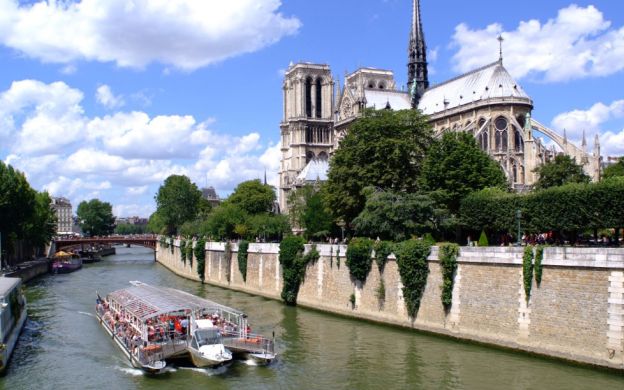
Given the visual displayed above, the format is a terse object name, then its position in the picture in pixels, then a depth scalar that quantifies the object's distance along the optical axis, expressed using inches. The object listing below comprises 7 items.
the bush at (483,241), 1270.9
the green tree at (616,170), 2134.6
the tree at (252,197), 3297.2
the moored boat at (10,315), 1052.2
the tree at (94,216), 6186.0
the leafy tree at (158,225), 4431.4
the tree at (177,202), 4170.8
